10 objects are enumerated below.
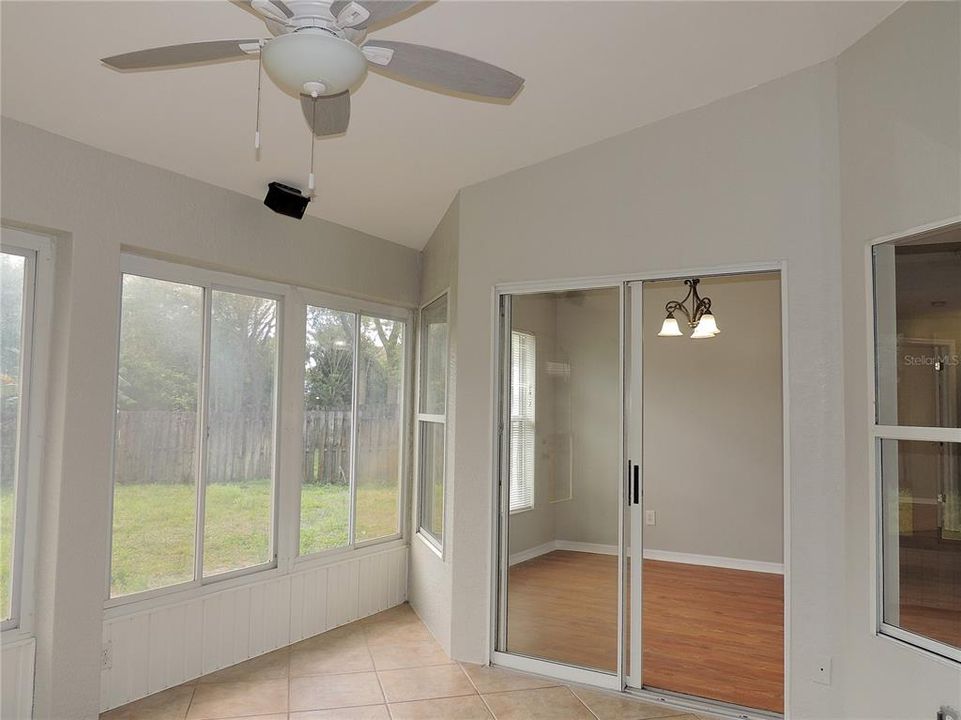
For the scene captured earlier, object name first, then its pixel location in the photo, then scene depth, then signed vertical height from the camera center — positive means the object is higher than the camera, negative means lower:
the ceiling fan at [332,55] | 1.78 +0.95
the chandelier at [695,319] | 4.27 +0.55
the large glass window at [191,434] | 3.59 -0.16
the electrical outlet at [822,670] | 3.13 -1.11
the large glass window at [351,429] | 4.56 -0.15
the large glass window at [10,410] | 3.11 -0.03
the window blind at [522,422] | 4.02 -0.07
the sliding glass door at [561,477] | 3.79 -0.36
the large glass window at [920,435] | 2.68 -0.08
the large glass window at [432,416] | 4.72 -0.06
